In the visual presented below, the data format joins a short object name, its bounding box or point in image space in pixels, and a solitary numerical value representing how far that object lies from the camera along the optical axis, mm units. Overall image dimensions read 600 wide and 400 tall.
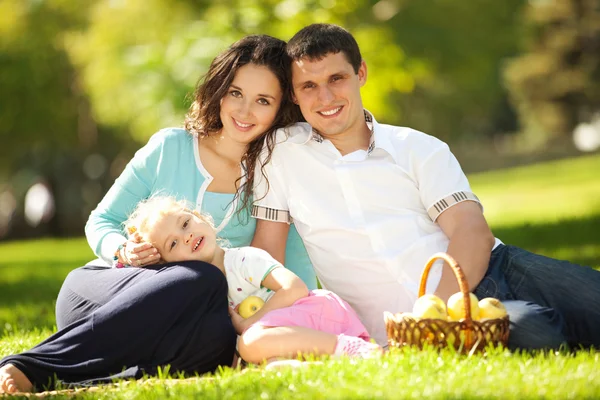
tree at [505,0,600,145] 43250
